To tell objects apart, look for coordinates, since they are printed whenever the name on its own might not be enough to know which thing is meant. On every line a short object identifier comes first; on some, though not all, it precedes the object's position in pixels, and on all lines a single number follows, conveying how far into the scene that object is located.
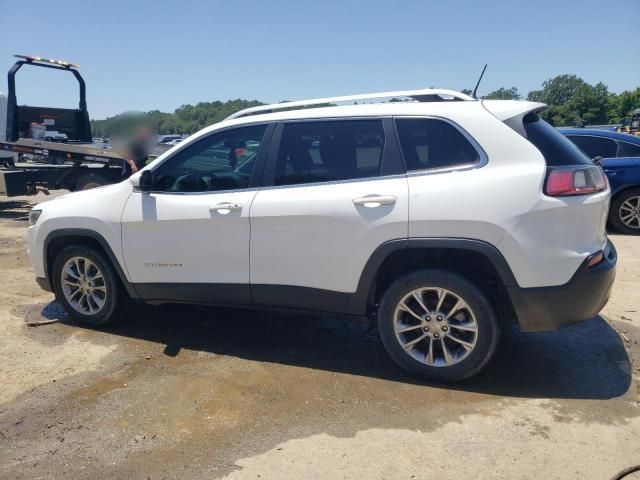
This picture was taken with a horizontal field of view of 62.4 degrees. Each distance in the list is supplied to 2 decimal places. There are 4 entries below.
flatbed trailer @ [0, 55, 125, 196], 10.97
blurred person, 8.98
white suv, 3.28
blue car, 8.34
